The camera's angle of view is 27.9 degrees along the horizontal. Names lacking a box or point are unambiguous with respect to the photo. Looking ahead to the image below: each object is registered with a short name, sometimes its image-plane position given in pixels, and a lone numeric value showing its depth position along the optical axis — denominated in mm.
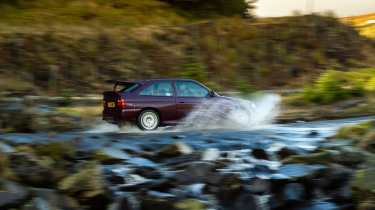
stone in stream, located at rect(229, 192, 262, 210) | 11438
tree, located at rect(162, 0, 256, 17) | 38719
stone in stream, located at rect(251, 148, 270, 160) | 14573
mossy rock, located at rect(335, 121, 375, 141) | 15980
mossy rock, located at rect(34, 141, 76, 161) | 12055
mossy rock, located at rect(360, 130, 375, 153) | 14782
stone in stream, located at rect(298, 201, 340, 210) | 11820
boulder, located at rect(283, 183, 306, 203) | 11934
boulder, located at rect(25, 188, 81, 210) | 10023
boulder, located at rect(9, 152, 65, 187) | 10945
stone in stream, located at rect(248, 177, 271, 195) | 11974
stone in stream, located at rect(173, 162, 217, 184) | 12023
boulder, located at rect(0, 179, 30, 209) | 9789
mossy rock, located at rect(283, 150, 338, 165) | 13653
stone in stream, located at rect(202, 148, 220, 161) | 13825
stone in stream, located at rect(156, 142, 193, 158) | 14156
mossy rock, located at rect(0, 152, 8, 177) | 10666
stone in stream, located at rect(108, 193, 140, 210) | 10719
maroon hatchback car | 18312
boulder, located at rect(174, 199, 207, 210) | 10781
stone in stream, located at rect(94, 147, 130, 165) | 13258
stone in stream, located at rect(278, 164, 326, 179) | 12733
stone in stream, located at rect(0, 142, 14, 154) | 11648
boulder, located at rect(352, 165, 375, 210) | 11109
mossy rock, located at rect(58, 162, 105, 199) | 10609
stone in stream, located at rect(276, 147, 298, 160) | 14628
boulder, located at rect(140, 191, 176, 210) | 10734
